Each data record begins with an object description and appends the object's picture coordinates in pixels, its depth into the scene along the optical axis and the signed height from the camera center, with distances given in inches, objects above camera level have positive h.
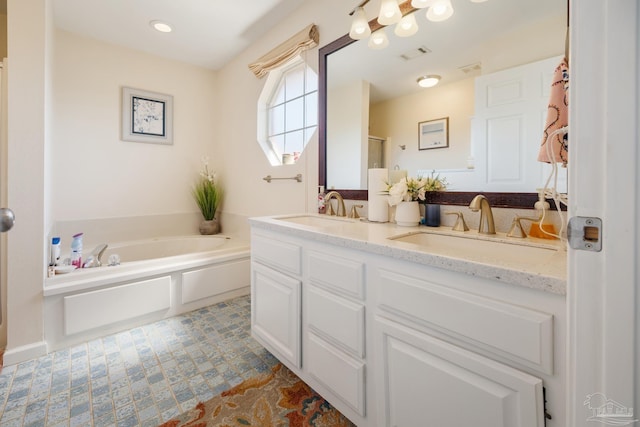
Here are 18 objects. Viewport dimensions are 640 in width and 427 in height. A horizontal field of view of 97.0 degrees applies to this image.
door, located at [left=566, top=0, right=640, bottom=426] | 17.5 +1.1
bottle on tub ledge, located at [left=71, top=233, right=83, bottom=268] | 78.5 -11.3
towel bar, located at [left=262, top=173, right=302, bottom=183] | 89.5 +11.8
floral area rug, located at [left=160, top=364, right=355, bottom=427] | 48.5 -35.6
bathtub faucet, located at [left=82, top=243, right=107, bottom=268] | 78.9 -13.9
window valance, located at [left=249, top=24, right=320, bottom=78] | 80.7 +51.3
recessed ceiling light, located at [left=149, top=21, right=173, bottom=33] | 95.5 +63.8
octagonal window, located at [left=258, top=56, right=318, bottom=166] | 89.7 +35.4
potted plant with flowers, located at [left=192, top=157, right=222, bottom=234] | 128.7 +6.4
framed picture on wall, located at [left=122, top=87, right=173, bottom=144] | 111.8 +39.3
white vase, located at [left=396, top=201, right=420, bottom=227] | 55.5 -0.1
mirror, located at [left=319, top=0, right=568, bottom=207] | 45.1 +26.4
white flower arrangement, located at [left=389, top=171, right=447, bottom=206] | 55.6 +5.1
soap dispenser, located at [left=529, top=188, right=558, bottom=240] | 41.1 -1.5
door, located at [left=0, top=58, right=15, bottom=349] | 63.2 +9.5
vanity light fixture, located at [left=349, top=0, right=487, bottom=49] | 52.4 +39.3
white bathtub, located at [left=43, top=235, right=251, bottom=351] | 69.1 -22.1
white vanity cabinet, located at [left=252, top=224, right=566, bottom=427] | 26.1 -14.9
